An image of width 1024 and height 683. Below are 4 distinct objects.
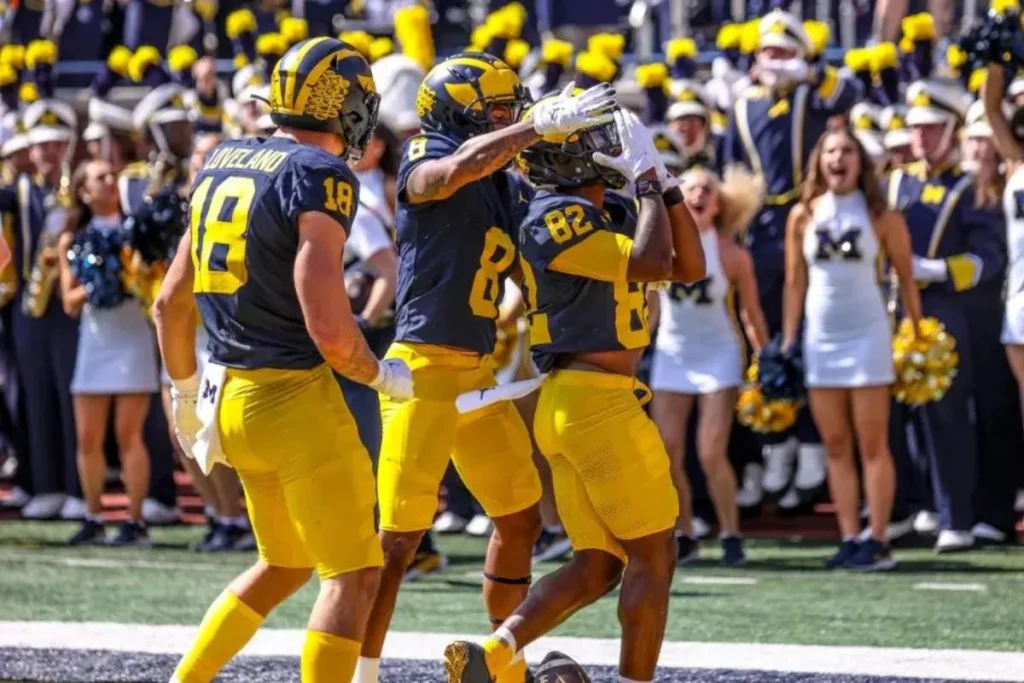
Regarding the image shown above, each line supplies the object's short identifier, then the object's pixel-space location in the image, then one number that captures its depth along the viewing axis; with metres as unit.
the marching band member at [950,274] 19.98
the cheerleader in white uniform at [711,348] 19.23
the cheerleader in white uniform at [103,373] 21.23
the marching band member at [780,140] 22.20
